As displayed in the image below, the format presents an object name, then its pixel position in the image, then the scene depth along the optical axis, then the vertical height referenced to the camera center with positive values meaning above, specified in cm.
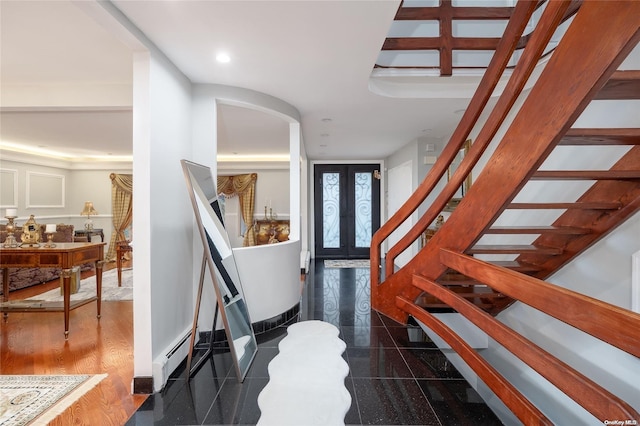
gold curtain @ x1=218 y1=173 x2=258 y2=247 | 739 +61
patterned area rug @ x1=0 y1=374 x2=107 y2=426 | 169 -116
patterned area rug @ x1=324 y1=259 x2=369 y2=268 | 609 -108
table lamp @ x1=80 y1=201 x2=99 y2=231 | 638 +2
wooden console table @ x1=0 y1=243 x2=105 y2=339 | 278 -45
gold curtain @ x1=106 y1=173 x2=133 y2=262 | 714 +27
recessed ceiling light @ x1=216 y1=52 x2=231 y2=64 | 215 +117
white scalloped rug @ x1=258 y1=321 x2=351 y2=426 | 167 -114
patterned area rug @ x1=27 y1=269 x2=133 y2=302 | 395 -112
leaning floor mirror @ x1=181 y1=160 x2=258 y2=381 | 207 -41
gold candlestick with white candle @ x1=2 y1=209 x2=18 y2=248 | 294 -18
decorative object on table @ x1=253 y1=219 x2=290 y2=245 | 694 -39
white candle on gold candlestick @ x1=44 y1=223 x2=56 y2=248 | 311 -20
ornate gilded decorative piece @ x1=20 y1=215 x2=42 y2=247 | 304 -24
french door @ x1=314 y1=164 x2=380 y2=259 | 704 +17
